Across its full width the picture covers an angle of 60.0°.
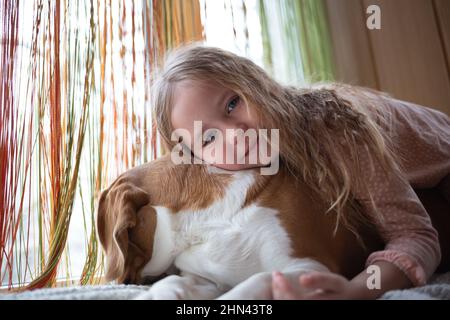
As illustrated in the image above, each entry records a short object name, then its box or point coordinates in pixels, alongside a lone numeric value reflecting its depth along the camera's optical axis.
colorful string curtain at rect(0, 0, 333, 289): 1.29
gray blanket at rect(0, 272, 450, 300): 0.52
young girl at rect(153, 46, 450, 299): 0.65
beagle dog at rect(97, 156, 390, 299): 0.67
